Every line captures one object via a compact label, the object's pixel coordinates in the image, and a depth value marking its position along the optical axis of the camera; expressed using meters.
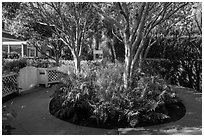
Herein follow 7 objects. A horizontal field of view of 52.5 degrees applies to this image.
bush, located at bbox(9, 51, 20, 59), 21.27
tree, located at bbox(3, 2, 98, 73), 7.55
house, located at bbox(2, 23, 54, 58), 22.98
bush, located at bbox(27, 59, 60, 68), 11.36
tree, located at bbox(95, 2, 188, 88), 5.11
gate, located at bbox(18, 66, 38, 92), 7.98
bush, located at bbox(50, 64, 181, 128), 4.48
